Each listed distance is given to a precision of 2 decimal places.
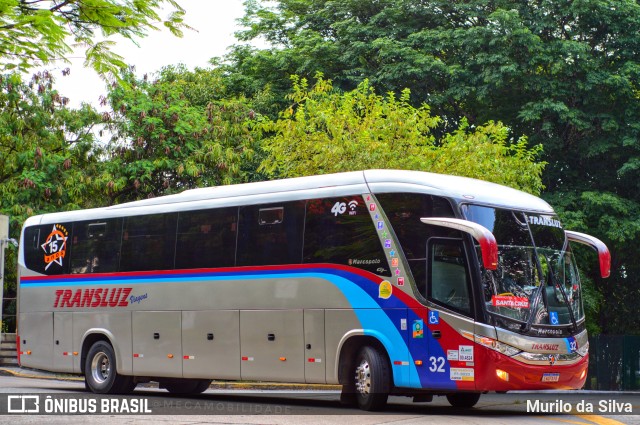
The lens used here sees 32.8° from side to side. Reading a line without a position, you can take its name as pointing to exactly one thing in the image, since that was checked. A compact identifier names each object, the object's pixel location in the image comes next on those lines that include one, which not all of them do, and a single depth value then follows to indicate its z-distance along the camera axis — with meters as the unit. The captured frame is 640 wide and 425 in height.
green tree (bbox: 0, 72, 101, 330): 33.88
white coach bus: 15.02
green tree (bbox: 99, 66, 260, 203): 34.81
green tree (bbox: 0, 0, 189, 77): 9.67
